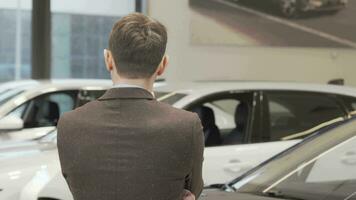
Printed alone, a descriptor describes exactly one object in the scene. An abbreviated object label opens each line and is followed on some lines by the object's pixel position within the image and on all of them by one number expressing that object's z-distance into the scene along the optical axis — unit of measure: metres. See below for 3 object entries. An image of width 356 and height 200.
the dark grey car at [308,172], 4.21
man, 2.56
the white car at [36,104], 7.70
